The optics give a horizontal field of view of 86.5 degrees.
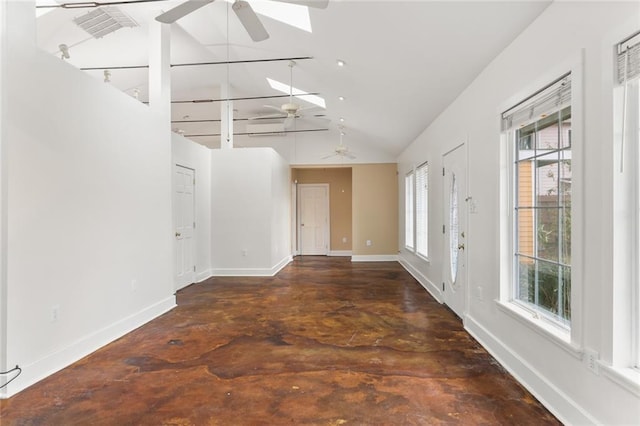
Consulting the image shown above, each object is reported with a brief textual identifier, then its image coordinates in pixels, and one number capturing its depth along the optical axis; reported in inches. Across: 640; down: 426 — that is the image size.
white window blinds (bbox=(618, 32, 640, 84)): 60.8
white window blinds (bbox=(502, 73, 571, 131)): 81.9
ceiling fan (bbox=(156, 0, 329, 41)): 98.1
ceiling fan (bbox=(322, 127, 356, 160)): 302.7
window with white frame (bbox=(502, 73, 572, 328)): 85.4
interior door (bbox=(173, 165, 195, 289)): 220.8
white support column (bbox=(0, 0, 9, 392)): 91.8
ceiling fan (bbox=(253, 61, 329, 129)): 199.0
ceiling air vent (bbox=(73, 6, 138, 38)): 147.5
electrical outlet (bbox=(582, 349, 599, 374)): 69.9
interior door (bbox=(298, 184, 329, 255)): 416.8
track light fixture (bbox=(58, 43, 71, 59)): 143.8
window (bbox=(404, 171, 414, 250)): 299.3
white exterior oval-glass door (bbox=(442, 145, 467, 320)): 152.3
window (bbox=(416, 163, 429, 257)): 239.0
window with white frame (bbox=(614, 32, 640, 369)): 64.0
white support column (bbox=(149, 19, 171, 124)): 169.9
